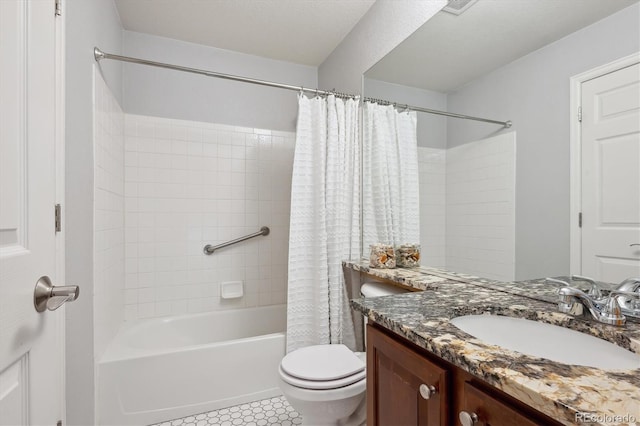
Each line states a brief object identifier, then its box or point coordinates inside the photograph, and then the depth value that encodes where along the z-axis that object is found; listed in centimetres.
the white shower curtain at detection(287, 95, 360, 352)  187
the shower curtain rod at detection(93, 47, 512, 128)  132
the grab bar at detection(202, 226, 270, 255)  242
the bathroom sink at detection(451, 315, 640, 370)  67
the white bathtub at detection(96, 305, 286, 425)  161
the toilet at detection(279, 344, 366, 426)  126
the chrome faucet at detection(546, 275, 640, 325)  72
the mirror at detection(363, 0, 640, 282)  89
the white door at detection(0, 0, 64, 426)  53
